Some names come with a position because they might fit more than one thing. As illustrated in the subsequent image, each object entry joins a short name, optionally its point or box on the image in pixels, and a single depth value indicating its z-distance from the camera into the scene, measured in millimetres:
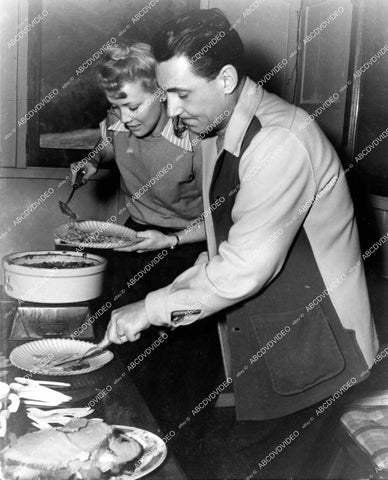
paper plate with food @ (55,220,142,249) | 2506
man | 1612
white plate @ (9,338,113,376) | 1606
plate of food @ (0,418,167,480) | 1079
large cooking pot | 1998
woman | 2783
